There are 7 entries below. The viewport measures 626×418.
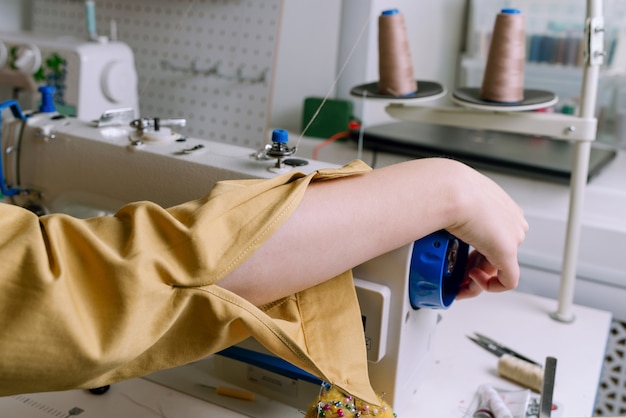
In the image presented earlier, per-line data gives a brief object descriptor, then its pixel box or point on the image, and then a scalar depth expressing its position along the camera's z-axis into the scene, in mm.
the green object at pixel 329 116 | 1587
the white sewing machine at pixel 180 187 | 771
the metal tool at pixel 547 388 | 760
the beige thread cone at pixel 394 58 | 1121
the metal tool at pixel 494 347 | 982
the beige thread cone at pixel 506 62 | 1081
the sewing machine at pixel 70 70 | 1299
